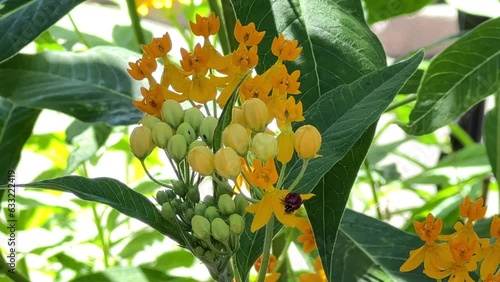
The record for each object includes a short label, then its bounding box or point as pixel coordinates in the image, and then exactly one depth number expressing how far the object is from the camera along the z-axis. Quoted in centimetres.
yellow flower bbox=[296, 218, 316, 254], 65
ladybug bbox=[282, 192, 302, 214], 45
